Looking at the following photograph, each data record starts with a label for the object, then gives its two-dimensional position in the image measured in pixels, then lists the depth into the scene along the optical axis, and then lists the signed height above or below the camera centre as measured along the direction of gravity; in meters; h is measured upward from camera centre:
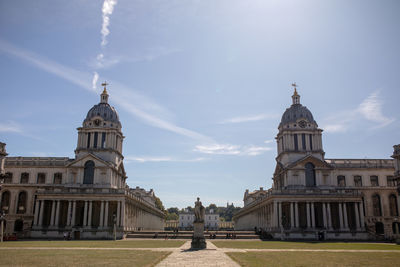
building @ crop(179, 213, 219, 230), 198.88 -2.51
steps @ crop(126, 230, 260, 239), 65.75 -2.87
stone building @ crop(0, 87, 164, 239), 68.38 +5.53
